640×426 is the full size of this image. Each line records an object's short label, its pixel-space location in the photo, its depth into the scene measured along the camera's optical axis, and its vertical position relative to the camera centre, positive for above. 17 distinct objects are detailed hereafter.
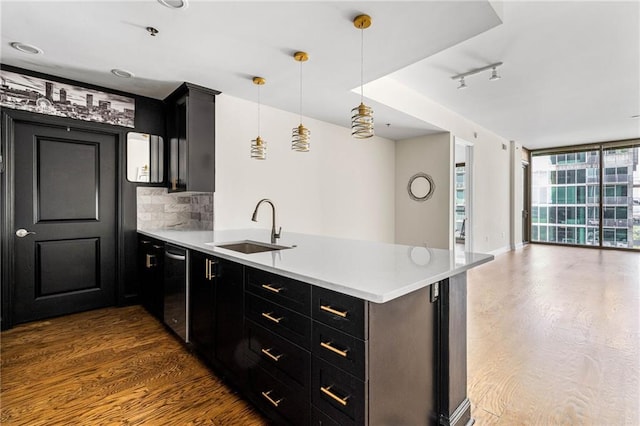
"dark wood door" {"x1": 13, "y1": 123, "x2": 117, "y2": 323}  3.01 -0.10
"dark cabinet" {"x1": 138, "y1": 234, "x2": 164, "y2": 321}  2.94 -0.66
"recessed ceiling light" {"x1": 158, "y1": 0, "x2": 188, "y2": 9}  1.92 +1.33
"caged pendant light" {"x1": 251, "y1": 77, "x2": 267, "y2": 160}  3.06 +0.63
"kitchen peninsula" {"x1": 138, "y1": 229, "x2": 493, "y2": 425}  1.19 -0.57
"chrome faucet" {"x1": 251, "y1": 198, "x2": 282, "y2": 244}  2.51 -0.21
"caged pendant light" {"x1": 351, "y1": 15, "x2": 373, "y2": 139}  2.12 +0.65
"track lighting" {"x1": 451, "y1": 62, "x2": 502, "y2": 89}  3.62 +1.72
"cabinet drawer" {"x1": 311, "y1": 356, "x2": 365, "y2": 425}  1.17 -0.74
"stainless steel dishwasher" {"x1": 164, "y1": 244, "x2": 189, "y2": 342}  2.42 -0.66
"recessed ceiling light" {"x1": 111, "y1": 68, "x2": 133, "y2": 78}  2.95 +1.36
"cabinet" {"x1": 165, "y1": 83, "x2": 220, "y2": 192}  3.32 +0.81
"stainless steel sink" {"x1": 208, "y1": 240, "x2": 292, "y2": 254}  2.45 -0.30
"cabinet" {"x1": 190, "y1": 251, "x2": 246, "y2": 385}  1.84 -0.67
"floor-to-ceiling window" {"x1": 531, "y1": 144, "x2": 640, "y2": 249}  7.68 +0.39
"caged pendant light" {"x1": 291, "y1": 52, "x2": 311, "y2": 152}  2.61 +0.66
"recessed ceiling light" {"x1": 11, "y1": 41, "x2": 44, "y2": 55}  2.47 +1.35
